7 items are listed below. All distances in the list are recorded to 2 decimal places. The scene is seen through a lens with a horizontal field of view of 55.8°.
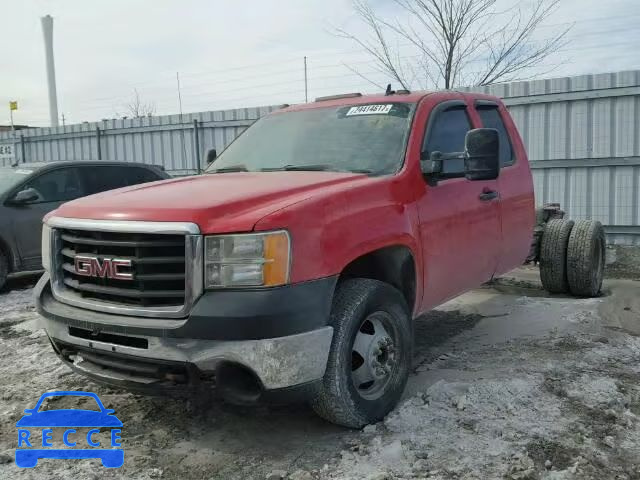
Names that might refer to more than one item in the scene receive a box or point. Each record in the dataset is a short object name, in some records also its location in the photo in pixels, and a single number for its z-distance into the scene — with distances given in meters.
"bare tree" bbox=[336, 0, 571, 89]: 13.71
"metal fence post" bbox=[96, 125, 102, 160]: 15.27
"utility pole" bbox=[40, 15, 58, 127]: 27.80
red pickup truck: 2.78
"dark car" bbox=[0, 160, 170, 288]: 7.27
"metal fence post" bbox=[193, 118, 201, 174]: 13.45
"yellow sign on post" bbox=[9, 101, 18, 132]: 24.42
